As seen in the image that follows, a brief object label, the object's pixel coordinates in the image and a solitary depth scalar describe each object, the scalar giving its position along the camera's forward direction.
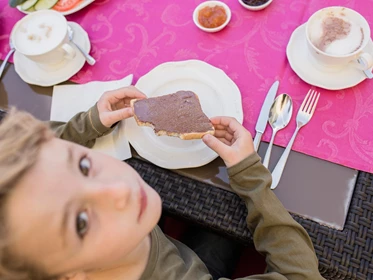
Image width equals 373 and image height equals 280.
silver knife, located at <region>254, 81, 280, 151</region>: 1.00
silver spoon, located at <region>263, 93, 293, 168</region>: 0.99
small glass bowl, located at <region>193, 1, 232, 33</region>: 1.15
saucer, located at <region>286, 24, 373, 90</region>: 1.01
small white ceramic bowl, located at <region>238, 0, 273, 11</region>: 1.14
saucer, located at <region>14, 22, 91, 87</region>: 1.20
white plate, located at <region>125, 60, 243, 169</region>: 1.02
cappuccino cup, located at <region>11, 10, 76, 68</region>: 1.15
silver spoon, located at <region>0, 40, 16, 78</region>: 1.26
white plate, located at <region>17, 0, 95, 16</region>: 1.28
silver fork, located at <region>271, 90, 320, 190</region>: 0.95
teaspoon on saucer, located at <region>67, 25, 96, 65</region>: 1.19
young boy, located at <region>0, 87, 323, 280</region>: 0.67
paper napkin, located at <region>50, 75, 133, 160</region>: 1.11
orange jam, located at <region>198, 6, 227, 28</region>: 1.17
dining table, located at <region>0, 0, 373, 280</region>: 0.90
